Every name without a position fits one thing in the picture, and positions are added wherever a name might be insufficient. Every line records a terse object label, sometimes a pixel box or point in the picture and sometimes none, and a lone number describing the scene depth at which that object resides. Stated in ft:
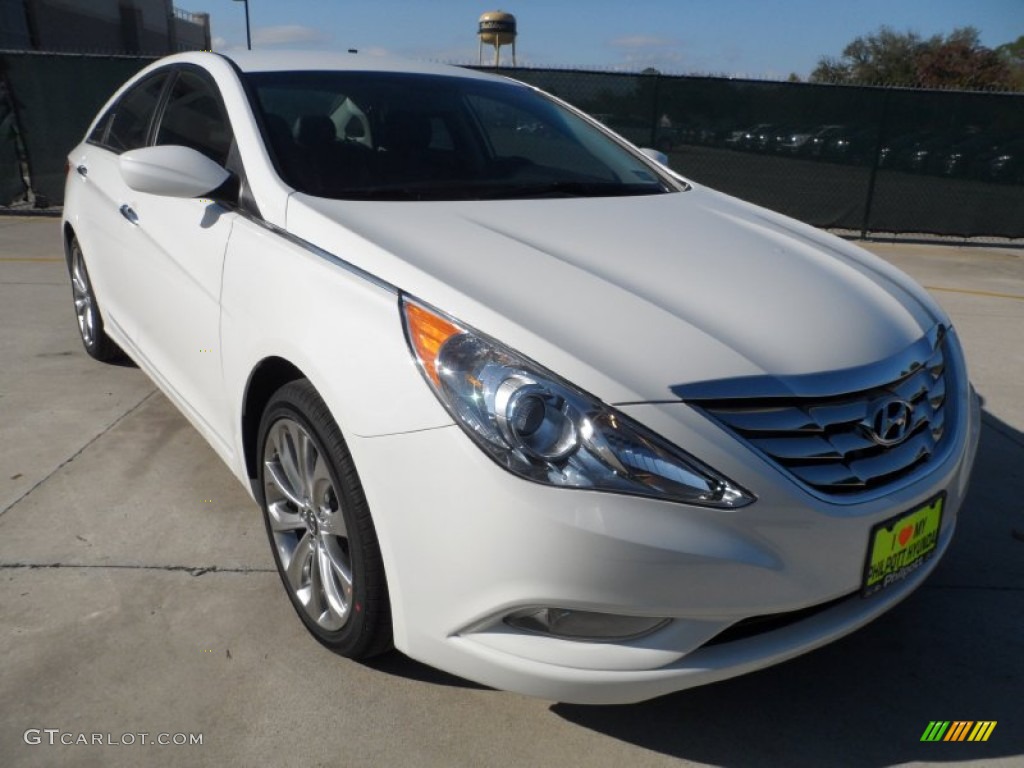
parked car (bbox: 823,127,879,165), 32.63
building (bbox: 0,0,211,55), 105.91
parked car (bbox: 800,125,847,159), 32.81
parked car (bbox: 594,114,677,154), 33.06
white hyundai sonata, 5.53
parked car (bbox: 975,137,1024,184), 32.68
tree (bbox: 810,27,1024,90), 130.31
